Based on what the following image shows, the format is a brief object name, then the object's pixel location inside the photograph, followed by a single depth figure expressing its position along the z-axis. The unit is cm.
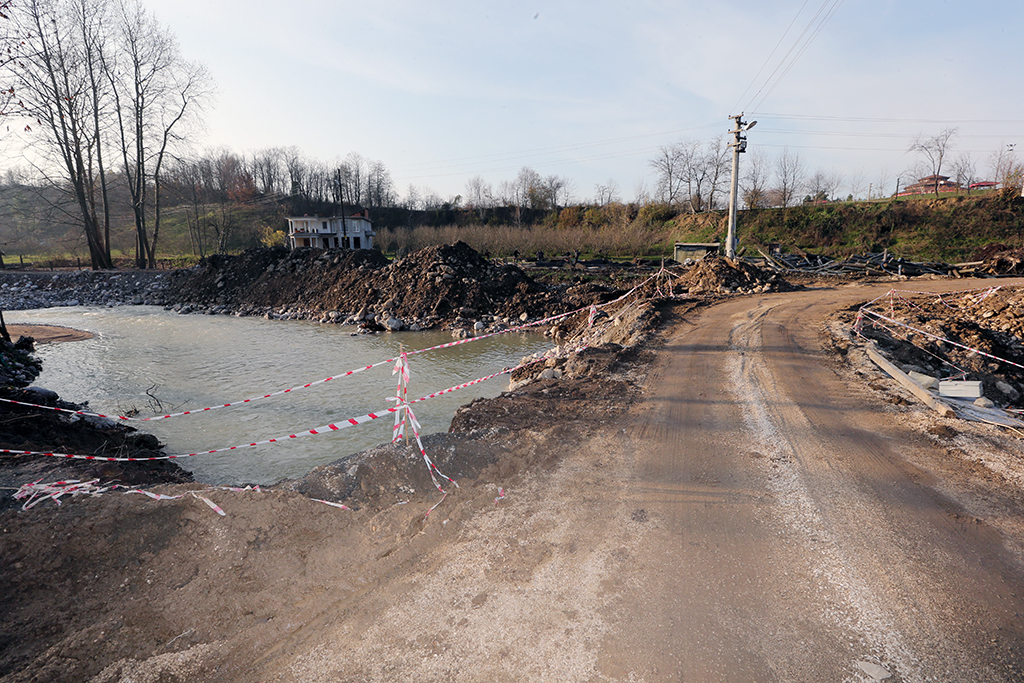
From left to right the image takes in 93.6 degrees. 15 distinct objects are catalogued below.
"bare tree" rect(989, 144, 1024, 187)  4353
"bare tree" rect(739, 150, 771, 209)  6034
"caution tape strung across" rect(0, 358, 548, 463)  608
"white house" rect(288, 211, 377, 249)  6006
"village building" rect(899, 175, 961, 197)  6920
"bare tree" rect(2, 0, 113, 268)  3434
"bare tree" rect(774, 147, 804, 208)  7312
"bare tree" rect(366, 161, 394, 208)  9838
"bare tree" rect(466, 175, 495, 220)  8394
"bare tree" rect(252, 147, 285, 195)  10675
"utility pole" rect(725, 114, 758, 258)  2441
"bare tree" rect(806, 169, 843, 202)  5910
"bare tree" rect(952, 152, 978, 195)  6688
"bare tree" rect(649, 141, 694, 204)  7506
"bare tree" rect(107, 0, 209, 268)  3975
